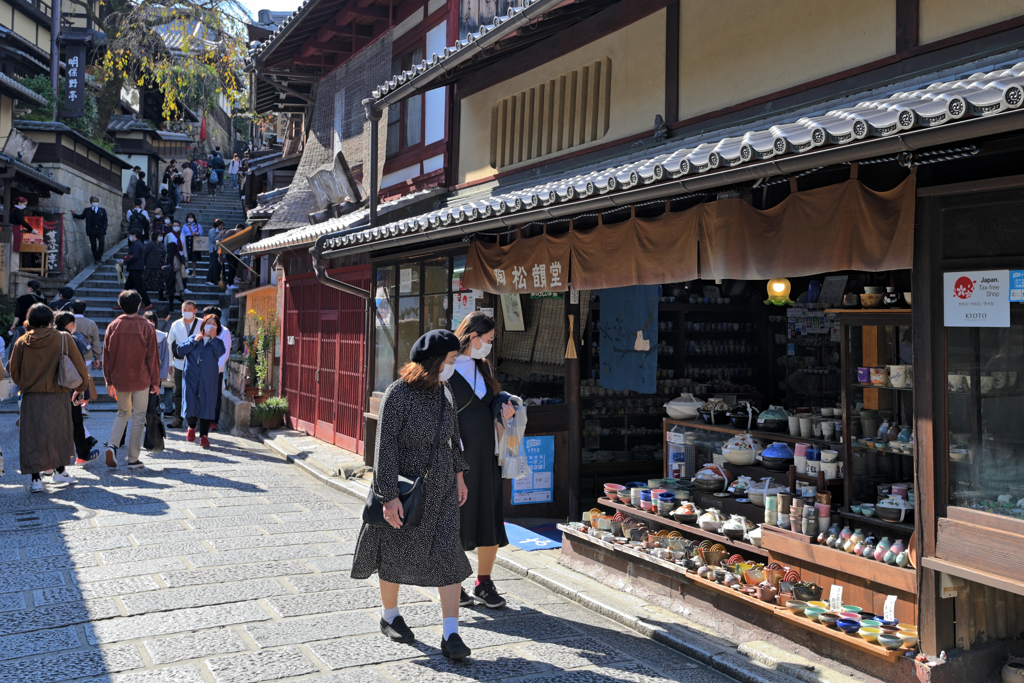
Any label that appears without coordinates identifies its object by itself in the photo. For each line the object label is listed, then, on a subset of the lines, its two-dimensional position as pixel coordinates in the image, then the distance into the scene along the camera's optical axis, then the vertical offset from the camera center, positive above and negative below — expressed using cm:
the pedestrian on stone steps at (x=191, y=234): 3008 +448
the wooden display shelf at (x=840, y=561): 528 -142
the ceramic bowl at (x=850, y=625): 525 -172
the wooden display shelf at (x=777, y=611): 502 -177
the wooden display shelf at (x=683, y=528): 663 -153
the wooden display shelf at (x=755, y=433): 686 -70
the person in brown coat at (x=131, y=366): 1133 -18
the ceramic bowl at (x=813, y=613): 546 -172
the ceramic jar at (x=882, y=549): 552 -129
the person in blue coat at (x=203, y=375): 1391 -36
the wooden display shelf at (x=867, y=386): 617 -20
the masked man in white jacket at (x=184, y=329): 1431 +46
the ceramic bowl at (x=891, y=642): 500 -174
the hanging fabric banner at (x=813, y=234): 512 +87
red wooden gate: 1467 -5
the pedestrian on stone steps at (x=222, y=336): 1423 +32
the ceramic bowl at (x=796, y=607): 562 -172
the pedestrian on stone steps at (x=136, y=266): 2427 +264
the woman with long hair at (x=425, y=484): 540 -87
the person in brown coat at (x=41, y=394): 998 -51
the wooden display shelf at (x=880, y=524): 565 -118
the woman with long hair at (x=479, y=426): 636 -55
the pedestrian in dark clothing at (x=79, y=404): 1076 -69
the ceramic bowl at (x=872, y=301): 631 +46
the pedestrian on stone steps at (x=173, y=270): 2492 +258
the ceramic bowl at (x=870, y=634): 511 -173
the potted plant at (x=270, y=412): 1742 -123
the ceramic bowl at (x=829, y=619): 539 -173
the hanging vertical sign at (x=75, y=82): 3241 +1089
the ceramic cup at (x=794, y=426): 730 -60
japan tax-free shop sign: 473 +37
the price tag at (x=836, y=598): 562 -167
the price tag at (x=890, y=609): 530 -163
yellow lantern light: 1023 +88
